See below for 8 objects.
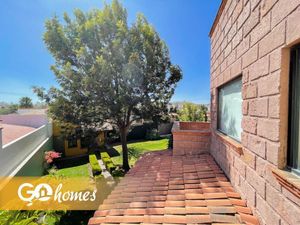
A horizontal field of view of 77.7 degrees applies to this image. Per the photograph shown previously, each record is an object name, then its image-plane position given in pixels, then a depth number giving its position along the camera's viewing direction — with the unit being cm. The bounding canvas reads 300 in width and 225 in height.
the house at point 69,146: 1919
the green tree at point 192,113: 1599
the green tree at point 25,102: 5937
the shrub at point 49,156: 1349
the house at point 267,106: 165
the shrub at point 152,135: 2841
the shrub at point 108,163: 1328
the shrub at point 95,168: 1276
